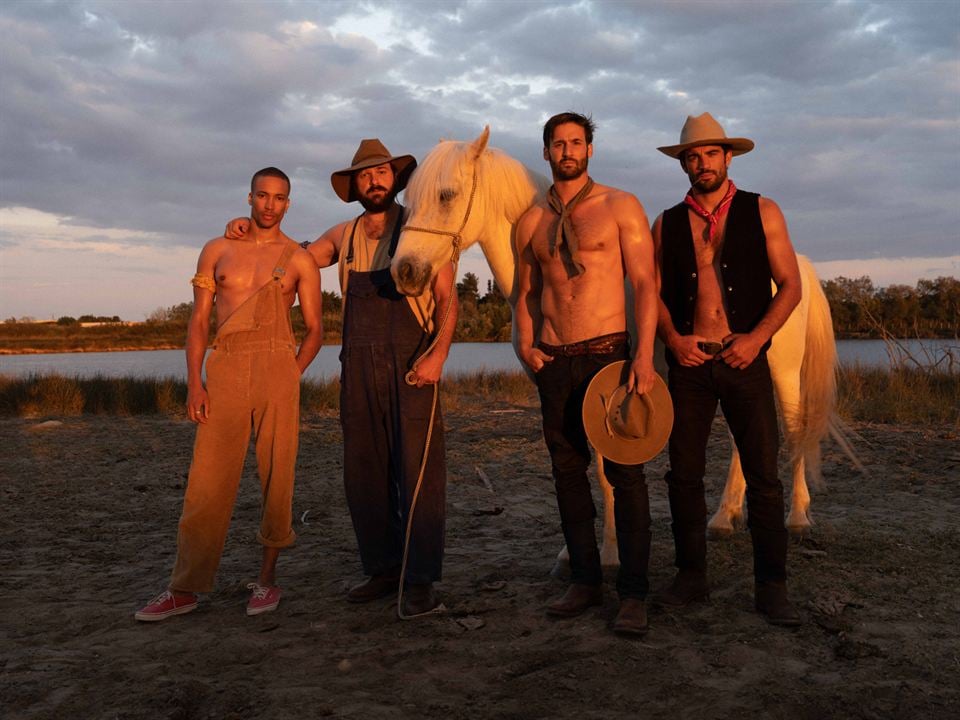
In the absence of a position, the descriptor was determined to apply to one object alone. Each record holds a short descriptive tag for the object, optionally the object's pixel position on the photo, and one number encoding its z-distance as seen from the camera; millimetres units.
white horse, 3346
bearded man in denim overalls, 3469
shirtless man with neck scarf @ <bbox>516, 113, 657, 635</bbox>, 3156
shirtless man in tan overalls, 3428
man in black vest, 3258
